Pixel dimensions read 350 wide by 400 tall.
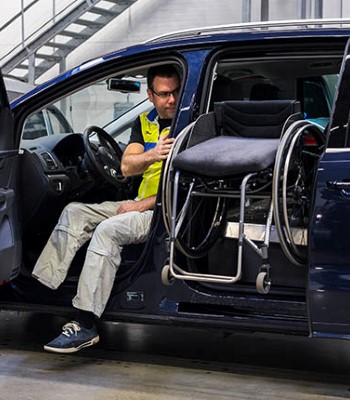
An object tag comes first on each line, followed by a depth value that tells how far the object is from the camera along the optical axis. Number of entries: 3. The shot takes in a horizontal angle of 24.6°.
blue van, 3.33
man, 3.83
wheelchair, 3.35
